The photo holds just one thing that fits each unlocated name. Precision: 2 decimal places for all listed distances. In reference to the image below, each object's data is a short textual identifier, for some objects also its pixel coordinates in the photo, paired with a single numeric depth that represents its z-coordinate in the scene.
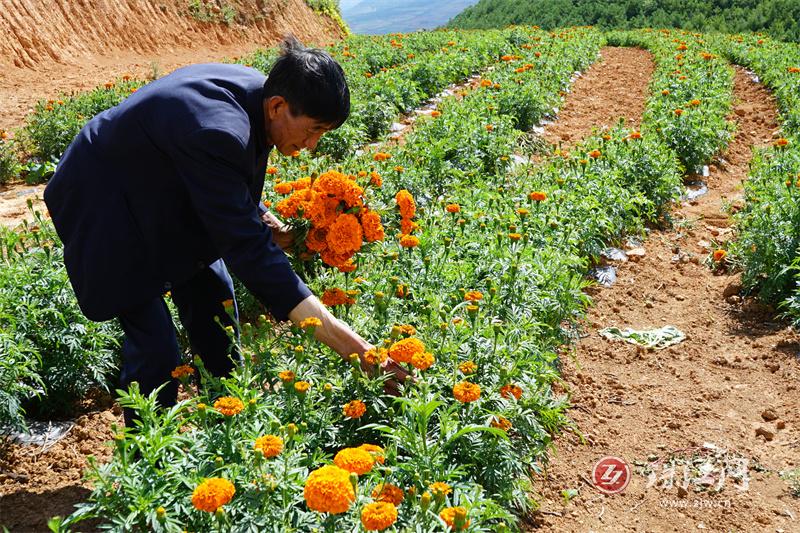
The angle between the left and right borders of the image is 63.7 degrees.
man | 2.17
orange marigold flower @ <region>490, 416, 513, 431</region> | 2.41
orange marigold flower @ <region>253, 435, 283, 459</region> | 1.82
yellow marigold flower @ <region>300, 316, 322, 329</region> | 2.14
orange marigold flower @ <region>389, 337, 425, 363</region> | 2.14
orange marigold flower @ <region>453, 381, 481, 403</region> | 2.11
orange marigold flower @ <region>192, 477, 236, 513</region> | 1.64
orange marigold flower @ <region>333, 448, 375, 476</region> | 1.76
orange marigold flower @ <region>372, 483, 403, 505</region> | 1.88
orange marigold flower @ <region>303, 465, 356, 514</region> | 1.61
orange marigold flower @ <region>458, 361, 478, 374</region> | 2.39
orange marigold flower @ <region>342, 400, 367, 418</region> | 2.14
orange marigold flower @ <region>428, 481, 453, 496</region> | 1.78
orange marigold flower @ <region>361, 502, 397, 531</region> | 1.59
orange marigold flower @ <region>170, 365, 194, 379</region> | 2.32
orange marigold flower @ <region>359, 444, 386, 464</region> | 1.96
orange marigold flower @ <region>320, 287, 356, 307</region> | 2.62
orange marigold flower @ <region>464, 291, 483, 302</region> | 2.71
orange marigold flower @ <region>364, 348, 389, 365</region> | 2.19
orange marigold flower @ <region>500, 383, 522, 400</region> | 2.52
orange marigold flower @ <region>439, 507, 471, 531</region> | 1.68
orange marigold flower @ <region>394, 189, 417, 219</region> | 3.13
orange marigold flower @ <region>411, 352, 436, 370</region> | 2.13
